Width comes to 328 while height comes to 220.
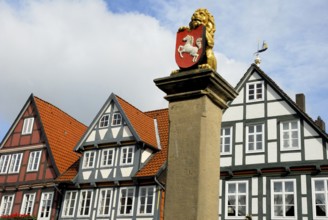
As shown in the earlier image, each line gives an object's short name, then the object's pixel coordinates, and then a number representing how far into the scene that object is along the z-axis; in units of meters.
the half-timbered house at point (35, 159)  21.53
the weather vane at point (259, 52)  18.30
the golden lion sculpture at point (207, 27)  5.07
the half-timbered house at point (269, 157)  15.24
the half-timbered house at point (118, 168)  18.41
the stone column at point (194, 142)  4.54
